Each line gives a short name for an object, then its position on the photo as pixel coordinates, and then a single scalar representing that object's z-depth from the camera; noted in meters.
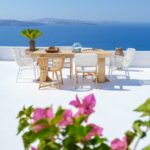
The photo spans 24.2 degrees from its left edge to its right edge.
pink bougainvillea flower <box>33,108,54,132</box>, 0.76
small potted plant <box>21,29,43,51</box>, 6.87
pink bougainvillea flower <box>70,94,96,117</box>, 0.82
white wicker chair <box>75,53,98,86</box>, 5.95
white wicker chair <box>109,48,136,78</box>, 6.80
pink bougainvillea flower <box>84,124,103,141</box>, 0.77
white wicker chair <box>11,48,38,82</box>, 6.63
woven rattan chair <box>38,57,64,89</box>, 6.12
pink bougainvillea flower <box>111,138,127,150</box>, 0.80
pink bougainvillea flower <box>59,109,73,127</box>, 0.76
